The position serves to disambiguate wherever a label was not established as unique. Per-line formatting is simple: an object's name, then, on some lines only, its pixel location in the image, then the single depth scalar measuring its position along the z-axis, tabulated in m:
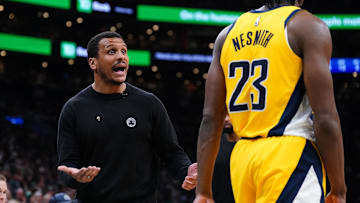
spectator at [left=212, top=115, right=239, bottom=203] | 11.06
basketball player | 5.86
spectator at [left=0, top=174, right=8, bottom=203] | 12.84
